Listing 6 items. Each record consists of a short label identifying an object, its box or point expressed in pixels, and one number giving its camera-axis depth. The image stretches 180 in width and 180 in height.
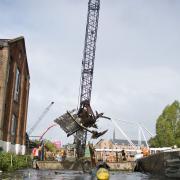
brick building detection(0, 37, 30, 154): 28.67
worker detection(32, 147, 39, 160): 38.09
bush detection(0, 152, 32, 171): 23.98
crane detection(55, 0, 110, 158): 36.97
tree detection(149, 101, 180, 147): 51.05
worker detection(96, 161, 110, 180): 15.70
